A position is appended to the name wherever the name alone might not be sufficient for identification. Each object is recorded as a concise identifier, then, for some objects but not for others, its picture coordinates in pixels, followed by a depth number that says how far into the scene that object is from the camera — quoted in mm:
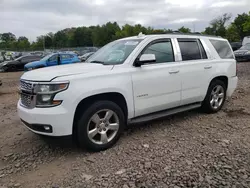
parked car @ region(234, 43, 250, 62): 14051
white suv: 2616
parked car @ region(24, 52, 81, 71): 12607
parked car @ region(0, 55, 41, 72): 15789
